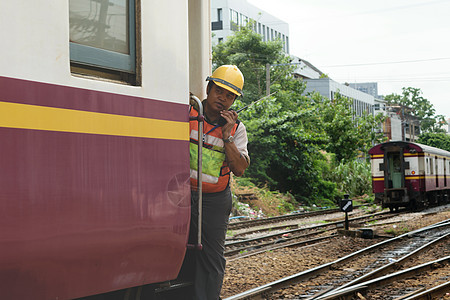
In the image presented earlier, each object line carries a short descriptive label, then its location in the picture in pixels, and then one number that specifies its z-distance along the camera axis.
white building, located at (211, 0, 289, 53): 65.19
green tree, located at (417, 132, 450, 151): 97.00
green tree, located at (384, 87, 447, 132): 118.42
